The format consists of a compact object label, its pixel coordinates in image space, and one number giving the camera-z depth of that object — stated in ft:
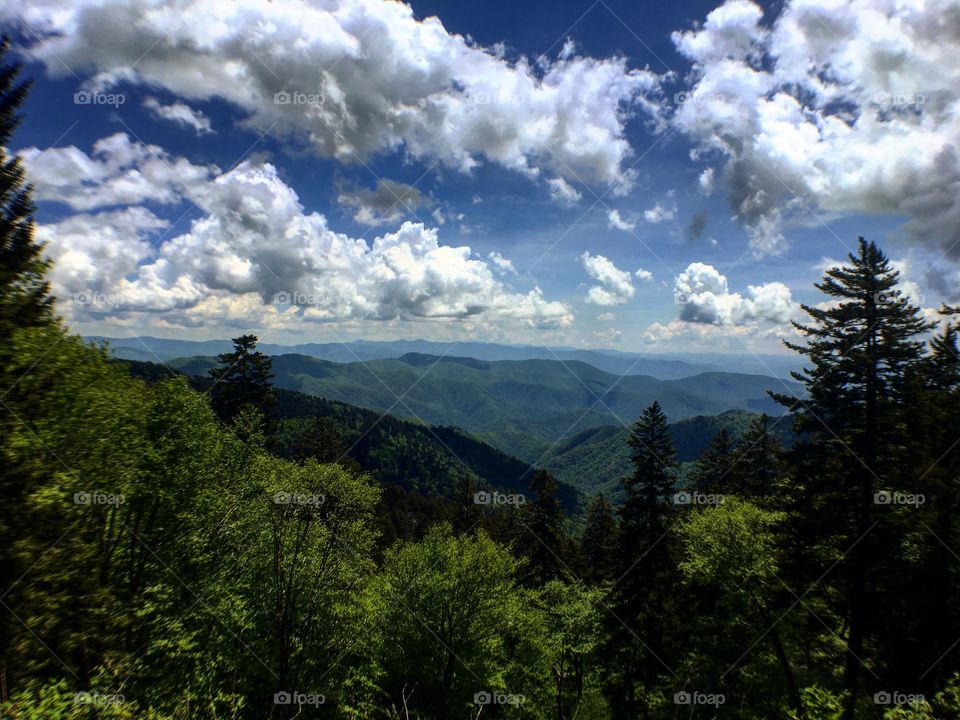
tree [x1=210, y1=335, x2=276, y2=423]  125.18
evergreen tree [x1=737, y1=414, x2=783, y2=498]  115.24
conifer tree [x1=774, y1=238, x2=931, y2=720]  54.44
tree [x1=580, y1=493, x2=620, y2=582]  127.24
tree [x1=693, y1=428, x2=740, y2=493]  127.82
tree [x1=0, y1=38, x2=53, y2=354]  49.37
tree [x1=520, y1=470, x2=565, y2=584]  120.06
